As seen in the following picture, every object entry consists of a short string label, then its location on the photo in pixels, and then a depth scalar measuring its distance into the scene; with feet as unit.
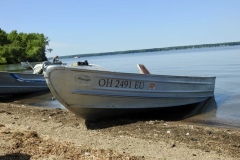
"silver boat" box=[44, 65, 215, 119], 26.75
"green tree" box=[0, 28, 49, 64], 268.21
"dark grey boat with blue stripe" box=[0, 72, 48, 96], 50.16
